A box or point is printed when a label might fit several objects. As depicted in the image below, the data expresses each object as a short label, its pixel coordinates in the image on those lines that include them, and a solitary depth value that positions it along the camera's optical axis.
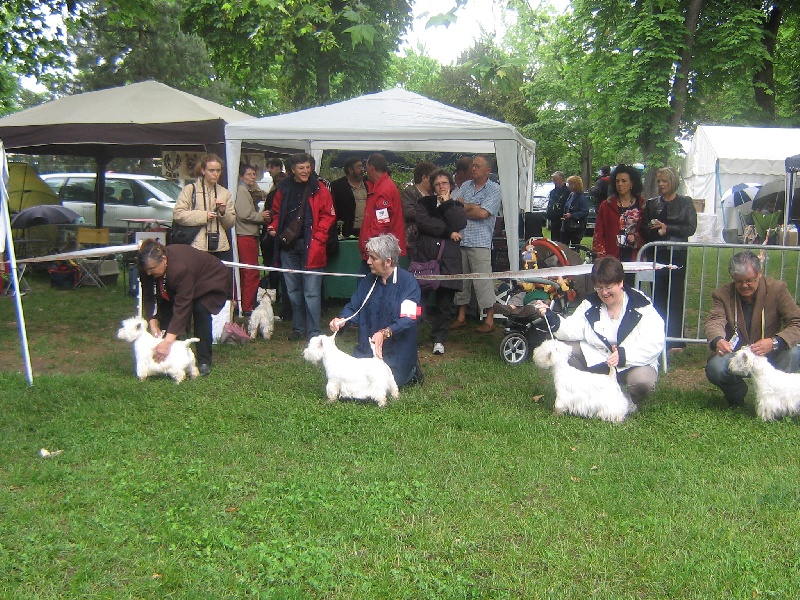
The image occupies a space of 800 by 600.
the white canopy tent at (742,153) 19.59
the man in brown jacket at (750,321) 5.36
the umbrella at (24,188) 13.66
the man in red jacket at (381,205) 7.68
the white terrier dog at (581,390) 5.38
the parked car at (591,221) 21.41
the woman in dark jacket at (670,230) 7.37
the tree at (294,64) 19.22
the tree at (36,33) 10.57
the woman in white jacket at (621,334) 5.43
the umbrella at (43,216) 11.81
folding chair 12.07
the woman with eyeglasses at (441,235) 7.67
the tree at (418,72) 45.18
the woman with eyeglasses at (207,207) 7.59
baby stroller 7.23
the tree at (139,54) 27.50
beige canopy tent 9.10
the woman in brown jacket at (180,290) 6.23
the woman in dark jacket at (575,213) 13.88
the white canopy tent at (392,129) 7.63
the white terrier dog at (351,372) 5.72
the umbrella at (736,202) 20.09
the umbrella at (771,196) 16.53
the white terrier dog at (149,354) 6.37
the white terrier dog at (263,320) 8.30
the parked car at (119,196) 15.73
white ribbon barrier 6.68
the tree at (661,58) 15.98
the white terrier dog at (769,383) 5.21
